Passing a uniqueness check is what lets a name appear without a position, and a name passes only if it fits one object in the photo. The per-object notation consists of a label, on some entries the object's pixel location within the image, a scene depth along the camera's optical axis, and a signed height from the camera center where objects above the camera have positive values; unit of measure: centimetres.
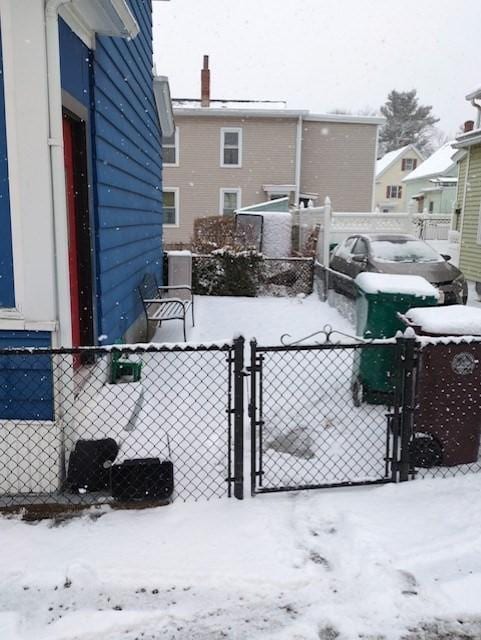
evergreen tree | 5928 +1043
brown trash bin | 404 -134
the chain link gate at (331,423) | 376 -184
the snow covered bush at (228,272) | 1247 -123
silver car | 977 -76
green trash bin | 537 -99
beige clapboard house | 2231 +249
